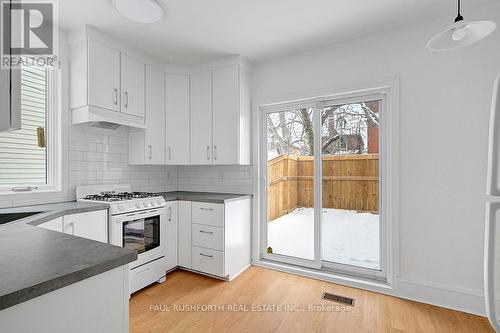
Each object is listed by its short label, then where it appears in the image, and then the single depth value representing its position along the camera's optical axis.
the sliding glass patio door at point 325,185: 2.67
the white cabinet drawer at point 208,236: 2.71
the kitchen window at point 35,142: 2.16
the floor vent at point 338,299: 2.27
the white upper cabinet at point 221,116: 2.94
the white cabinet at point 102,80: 2.33
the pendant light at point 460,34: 1.27
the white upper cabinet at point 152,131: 2.92
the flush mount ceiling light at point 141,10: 1.89
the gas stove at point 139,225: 2.26
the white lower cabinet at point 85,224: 1.85
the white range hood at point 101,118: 2.35
